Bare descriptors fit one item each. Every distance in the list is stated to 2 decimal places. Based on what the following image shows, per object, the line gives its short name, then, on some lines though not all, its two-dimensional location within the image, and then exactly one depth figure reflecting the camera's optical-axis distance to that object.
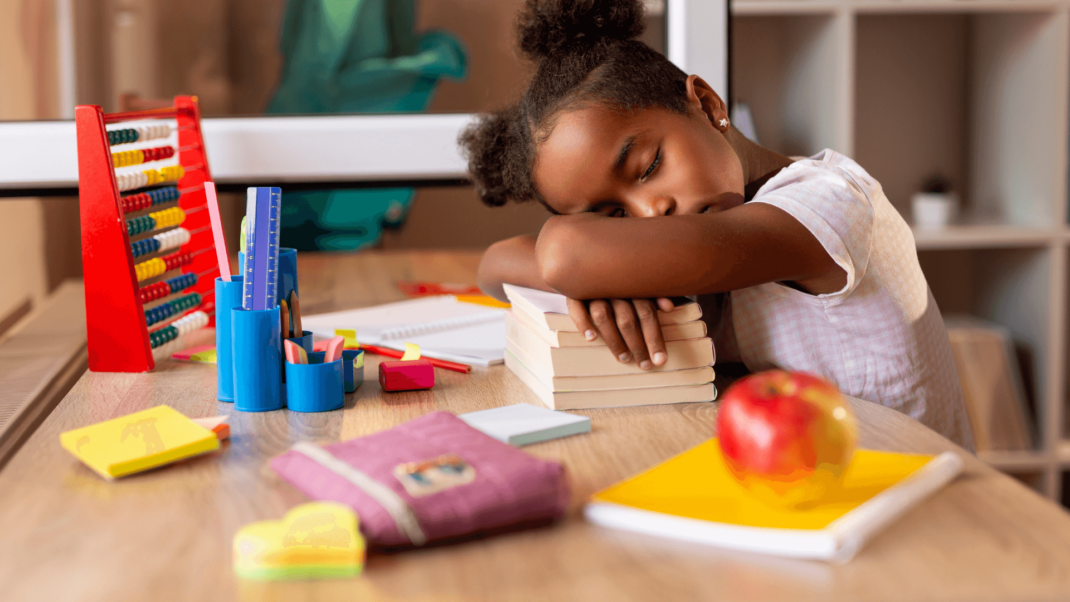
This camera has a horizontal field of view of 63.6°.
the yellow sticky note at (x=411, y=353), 0.82
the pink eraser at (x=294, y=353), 0.69
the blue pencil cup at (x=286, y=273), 0.72
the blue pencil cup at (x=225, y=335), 0.70
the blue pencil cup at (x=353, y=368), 0.75
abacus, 0.83
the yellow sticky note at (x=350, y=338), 0.89
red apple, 0.44
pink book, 0.42
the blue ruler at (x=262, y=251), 0.68
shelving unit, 1.80
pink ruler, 0.71
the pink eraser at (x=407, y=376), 0.75
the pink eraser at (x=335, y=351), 0.70
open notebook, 0.87
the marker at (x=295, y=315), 0.72
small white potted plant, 1.92
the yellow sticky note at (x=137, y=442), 0.55
